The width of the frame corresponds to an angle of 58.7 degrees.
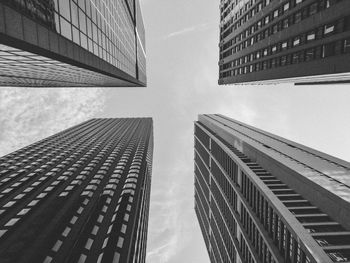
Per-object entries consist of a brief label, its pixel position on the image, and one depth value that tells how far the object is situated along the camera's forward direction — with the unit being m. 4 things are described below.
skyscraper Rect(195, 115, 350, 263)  49.22
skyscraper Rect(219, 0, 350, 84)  34.81
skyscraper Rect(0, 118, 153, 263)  45.25
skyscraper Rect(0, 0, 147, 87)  16.63
